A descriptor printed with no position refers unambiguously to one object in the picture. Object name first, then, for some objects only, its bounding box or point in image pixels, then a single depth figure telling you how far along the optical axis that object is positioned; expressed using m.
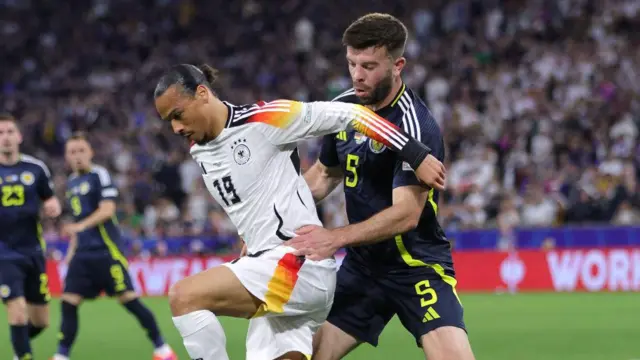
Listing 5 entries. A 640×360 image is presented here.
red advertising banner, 34.56
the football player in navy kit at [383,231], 10.60
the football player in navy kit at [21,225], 18.36
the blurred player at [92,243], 20.17
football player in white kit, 10.00
